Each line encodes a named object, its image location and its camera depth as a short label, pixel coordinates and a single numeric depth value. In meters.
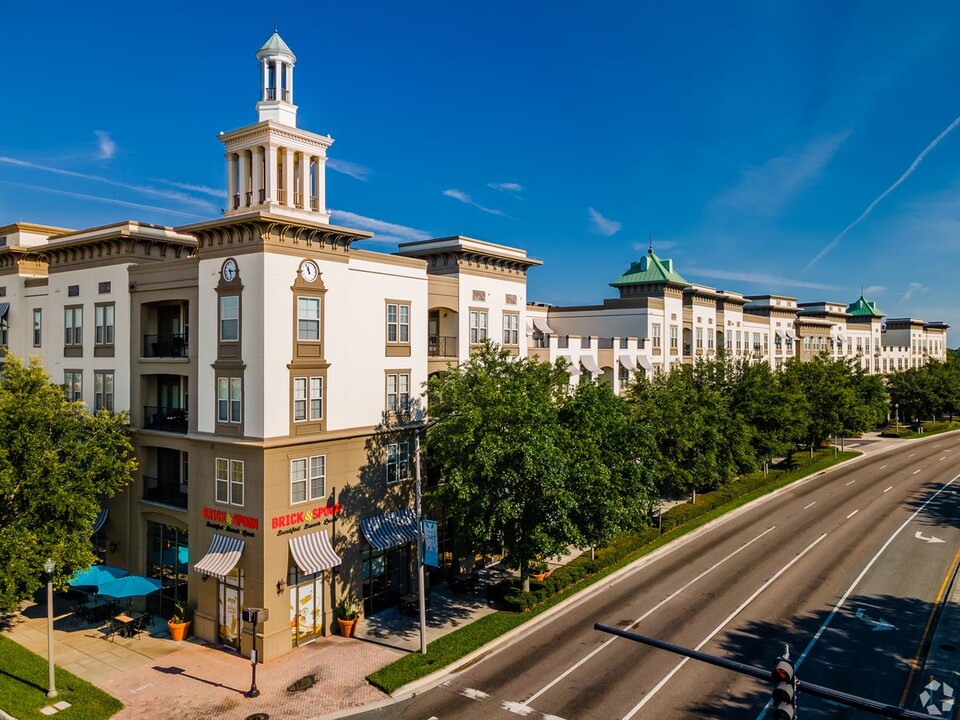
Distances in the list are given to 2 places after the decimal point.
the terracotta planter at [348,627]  27.72
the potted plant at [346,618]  27.77
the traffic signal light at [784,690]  7.23
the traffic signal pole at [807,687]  6.57
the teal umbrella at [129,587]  27.41
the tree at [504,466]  26.33
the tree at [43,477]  25.31
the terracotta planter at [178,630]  27.55
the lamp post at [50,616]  22.62
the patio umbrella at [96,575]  28.44
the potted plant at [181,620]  27.56
